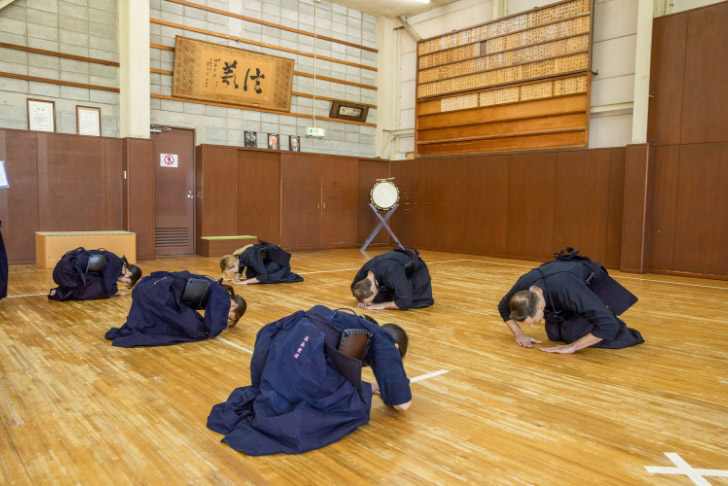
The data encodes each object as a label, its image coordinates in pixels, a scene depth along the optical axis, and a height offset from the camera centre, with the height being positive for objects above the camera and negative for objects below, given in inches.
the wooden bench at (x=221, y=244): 325.4 -27.6
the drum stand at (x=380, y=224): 378.6 -16.3
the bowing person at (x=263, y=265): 223.8 -27.5
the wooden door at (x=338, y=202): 389.4 -0.5
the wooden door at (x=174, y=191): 328.2 +4.4
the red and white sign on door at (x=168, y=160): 327.9 +23.3
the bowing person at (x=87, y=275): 177.8 -26.3
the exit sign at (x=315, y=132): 380.2 +49.3
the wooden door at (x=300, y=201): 371.1 -0.2
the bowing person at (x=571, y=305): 115.4 -22.2
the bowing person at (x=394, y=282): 165.8 -25.4
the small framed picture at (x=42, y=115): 284.7 +43.1
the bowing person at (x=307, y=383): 76.4 -27.3
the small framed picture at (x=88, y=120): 298.4 +42.5
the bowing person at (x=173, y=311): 129.6 -27.7
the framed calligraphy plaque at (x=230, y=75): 324.2 +79.2
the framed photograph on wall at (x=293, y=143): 376.5 +40.3
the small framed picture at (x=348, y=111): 396.2 +68.5
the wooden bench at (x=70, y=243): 261.7 -23.0
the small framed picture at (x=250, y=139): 355.9 +40.6
